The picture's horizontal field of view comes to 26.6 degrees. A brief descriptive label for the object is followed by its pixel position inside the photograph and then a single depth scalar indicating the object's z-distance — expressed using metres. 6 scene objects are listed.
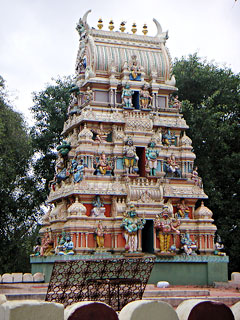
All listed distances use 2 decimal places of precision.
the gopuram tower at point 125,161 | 25.17
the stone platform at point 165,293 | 14.72
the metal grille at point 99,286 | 10.47
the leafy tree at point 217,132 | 32.62
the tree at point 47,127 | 37.75
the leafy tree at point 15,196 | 33.97
